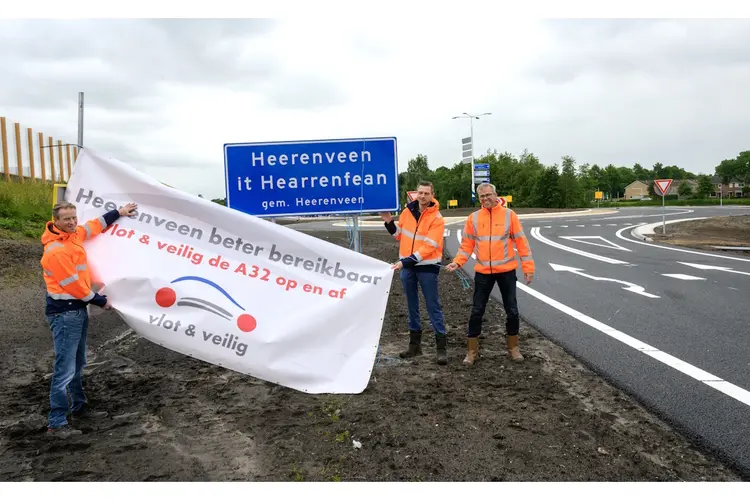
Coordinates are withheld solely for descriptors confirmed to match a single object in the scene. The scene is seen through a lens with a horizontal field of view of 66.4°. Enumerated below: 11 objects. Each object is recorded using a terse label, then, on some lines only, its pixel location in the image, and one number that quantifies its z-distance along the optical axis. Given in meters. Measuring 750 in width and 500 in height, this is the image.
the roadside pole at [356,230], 6.34
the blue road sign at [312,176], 6.10
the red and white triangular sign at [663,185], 26.86
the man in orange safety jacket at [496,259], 6.29
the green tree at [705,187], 122.38
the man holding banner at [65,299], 4.49
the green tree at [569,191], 79.94
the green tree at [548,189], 79.62
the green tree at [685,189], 133.88
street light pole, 54.03
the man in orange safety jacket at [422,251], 6.16
